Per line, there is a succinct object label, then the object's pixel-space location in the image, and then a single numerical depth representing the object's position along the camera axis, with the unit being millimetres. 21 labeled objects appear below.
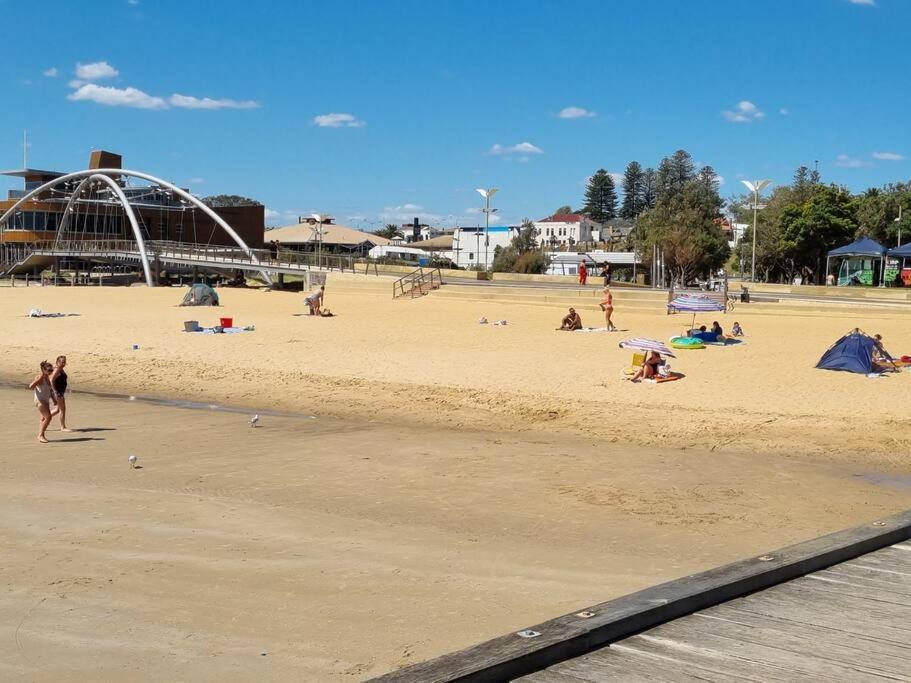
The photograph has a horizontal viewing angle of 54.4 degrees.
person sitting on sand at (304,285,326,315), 34656
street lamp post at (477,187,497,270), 52531
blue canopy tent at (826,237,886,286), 47531
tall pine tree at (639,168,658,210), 147012
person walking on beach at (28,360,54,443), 13805
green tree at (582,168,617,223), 151362
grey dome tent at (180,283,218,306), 39219
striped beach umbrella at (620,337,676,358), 19906
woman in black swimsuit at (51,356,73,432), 14258
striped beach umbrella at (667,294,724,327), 26936
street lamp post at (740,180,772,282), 42719
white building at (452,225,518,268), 100625
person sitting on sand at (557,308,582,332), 28969
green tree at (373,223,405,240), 177138
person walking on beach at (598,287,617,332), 29014
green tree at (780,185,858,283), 63250
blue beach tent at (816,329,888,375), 20266
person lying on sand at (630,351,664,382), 20047
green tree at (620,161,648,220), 148750
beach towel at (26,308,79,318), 34656
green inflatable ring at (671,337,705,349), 24078
